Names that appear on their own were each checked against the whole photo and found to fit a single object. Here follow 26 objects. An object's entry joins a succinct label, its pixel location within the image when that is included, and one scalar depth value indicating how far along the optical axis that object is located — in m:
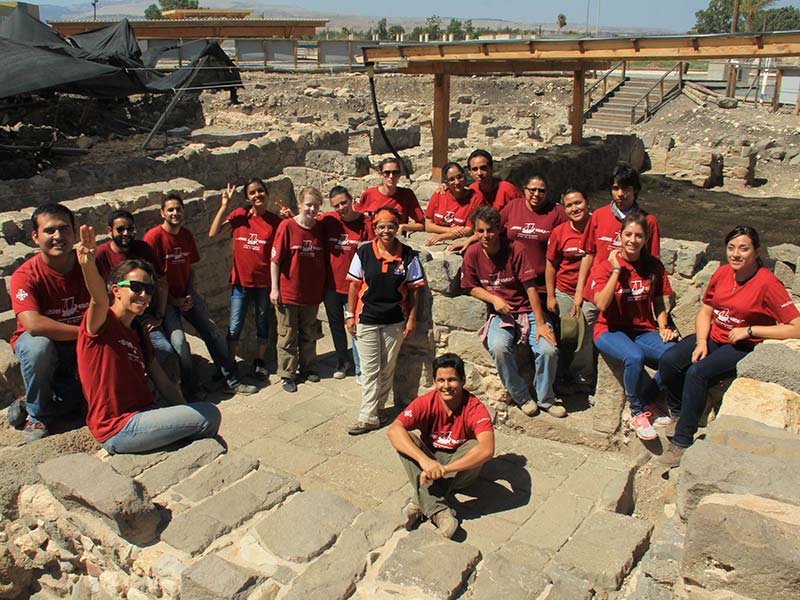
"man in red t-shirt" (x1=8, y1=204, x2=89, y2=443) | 4.62
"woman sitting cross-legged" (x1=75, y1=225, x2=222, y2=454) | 4.26
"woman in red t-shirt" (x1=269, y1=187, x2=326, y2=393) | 6.34
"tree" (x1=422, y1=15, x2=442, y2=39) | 65.56
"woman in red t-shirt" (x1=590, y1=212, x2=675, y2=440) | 5.09
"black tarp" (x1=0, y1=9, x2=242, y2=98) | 11.45
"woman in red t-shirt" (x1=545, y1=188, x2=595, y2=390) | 5.74
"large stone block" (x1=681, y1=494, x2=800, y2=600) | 2.64
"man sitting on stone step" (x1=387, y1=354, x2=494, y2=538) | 4.30
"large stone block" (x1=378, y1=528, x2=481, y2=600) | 3.27
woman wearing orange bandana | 5.55
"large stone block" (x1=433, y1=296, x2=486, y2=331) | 5.69
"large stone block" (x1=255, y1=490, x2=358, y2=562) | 3.53
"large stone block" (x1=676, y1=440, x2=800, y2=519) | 3.02
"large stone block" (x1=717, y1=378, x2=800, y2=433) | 4.02
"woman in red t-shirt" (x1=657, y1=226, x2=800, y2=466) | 4.69
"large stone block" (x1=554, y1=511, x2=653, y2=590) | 3.43
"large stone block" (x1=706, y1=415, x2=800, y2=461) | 3.43
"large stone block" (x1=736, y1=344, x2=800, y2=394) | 4.21
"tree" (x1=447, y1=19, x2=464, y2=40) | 65.07
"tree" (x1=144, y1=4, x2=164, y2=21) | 83.44
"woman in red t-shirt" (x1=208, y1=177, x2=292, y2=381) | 6.58
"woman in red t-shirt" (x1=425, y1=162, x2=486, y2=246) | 6.66
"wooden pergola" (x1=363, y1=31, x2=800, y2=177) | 8.59
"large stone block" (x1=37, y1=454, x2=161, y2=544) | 3.56
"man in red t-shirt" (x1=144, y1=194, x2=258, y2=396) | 6.00
